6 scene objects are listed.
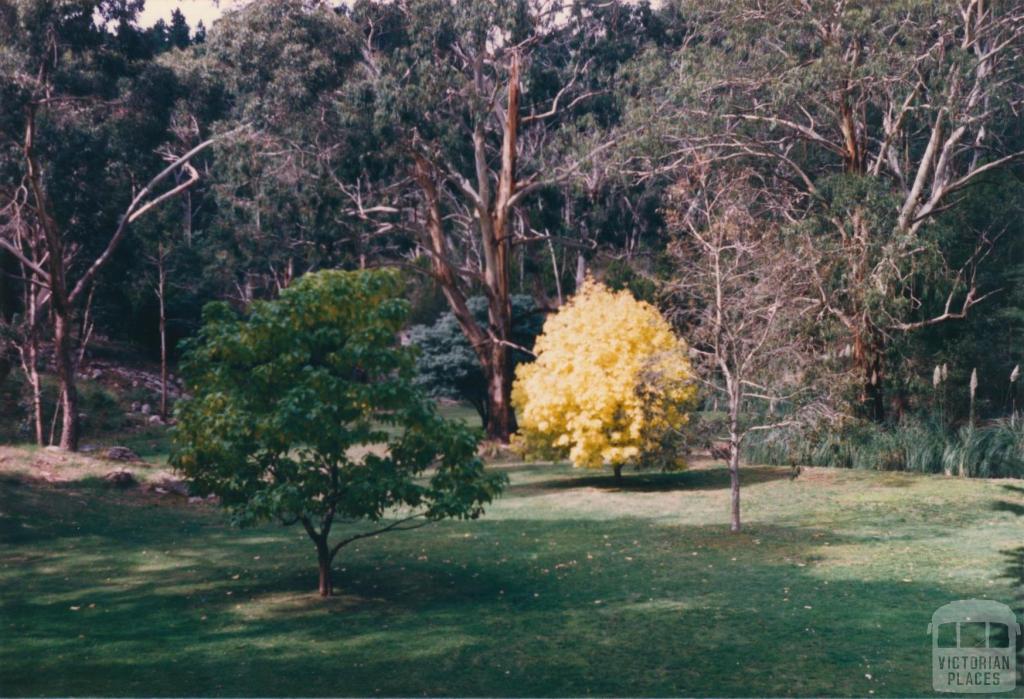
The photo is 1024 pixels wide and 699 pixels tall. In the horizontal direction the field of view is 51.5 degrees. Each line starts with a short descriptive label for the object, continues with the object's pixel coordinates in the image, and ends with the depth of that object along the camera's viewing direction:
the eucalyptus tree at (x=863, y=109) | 19.98
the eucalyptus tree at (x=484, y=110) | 23.56
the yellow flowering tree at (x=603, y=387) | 17.48
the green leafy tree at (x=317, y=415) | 9.96
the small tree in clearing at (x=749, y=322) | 13.84
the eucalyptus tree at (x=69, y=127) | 20.06
